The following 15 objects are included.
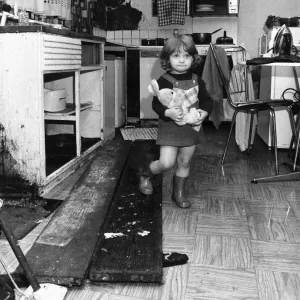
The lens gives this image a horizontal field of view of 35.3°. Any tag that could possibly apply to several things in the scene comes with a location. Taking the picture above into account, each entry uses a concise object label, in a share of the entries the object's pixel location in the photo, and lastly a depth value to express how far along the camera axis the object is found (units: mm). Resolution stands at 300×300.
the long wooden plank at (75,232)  1614
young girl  2223
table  2936
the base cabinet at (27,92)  2479
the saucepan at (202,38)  5340
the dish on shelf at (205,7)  5535
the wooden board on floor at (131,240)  1602
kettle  5395
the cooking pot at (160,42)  5409
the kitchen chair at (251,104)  3221
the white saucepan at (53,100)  3150
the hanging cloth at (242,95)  3820
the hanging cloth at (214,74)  3336
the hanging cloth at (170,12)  5555
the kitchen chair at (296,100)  3479
